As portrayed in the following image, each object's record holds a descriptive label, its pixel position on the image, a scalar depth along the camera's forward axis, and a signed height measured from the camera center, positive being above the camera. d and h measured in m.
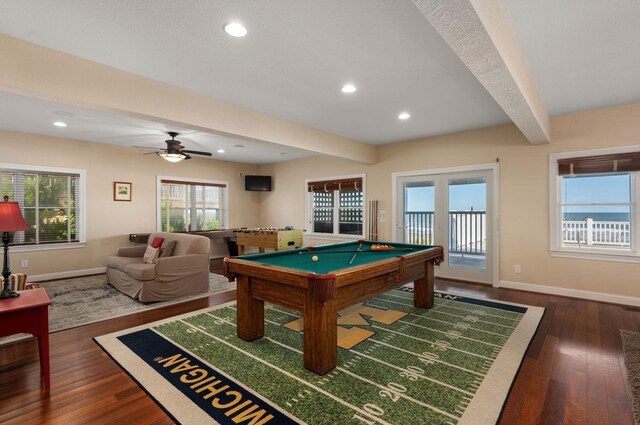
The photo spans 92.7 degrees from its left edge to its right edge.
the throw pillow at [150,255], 4.77 -0.66
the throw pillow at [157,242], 5.02 -0.47
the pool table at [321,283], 2.32 -0.62
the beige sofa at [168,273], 4.10 -0.84
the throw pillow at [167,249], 4.79 -0.55
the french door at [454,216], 5.11 -0.05
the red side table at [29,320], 2.04 -0.72
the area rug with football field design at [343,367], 1.88 -1.21
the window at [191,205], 7.07 +0.22
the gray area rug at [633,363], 1.99 -1.23
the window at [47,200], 5.26 +0.25
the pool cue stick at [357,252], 3.34 -0.47
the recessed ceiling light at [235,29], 2.25 +1.40
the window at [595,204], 4.02 +0.12
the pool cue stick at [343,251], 3.73 -0.47
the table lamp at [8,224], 2.27 -0.07
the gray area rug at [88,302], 3.46 -1.18
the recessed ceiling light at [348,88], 3.37 +1.41
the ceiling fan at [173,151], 5.04 +1.05
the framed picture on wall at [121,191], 6.23 +0.48
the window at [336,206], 6.82 +0.18
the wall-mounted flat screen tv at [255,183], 8.34 +0.84
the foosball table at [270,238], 5.85 -0.49
